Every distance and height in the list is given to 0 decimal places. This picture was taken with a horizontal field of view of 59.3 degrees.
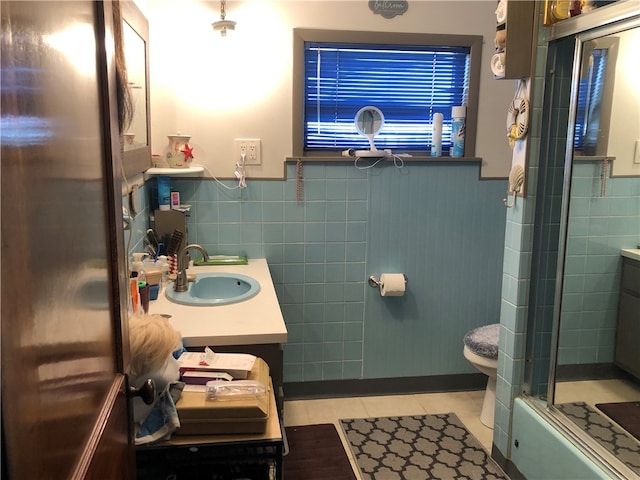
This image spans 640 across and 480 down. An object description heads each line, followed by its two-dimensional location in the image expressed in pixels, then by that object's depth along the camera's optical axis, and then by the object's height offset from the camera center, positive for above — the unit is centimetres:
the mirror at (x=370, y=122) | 291 +10
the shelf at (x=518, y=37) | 203 +38
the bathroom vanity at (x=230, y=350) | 148 -74
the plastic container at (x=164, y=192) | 271 -25
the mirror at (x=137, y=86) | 202 +21
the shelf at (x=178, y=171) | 260 -15
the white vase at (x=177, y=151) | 269 -5
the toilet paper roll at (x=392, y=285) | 299 -75
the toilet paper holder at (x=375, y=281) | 304 -74
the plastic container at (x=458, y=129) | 294 +8
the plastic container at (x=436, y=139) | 295 +2
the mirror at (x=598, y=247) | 198 -39
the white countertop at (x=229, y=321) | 187 -63
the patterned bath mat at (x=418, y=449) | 242 -140
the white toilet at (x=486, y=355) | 271 -102
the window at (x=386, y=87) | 287 +29
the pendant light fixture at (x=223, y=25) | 259 +52
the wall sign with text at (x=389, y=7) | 280 +67
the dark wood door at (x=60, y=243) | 52 -12
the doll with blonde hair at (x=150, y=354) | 140 -53
